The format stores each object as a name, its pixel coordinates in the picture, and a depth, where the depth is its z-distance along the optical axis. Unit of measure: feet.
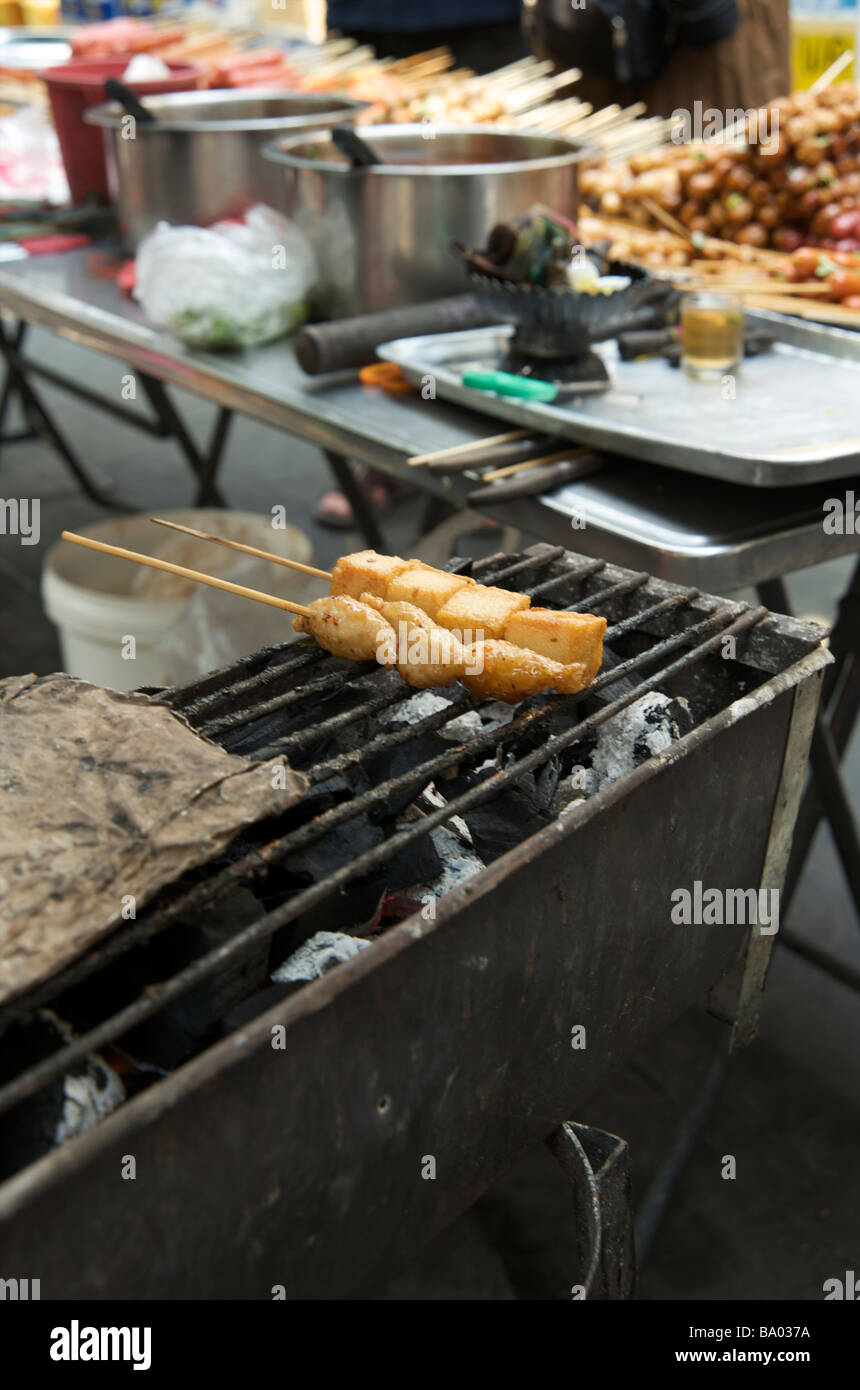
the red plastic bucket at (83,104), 7.58
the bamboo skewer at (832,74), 7.57
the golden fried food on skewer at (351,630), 4.60
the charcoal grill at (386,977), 3.41
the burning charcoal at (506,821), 4.55
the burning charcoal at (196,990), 3.98
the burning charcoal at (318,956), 4.26
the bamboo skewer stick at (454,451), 5.47
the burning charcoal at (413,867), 4.47
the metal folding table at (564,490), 5.19
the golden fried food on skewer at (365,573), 4.79
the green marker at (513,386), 5.55
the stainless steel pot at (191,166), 6.84
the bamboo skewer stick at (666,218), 7.18
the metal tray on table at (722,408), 5.16
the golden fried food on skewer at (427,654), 4.54
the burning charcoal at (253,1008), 4.06
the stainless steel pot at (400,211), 6.19
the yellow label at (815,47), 9.79
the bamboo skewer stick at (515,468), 5.41
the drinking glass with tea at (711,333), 5.78
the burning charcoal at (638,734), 4.68
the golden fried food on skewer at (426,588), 4.74
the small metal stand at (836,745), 5.79
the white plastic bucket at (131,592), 6.68
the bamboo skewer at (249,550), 4.64
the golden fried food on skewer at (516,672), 4.52
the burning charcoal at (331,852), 4.35
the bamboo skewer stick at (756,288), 6.50
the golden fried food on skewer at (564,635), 4.57
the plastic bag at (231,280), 6.38
